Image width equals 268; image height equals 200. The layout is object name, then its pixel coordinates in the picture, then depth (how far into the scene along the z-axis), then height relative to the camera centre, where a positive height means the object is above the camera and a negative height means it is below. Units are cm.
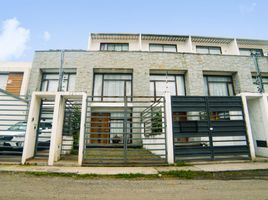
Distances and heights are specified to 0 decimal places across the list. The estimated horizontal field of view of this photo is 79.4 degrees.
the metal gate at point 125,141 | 648 -28
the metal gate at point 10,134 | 749 +4
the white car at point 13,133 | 759 +9
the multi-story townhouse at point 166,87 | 684 +387
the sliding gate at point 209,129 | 679 +29
